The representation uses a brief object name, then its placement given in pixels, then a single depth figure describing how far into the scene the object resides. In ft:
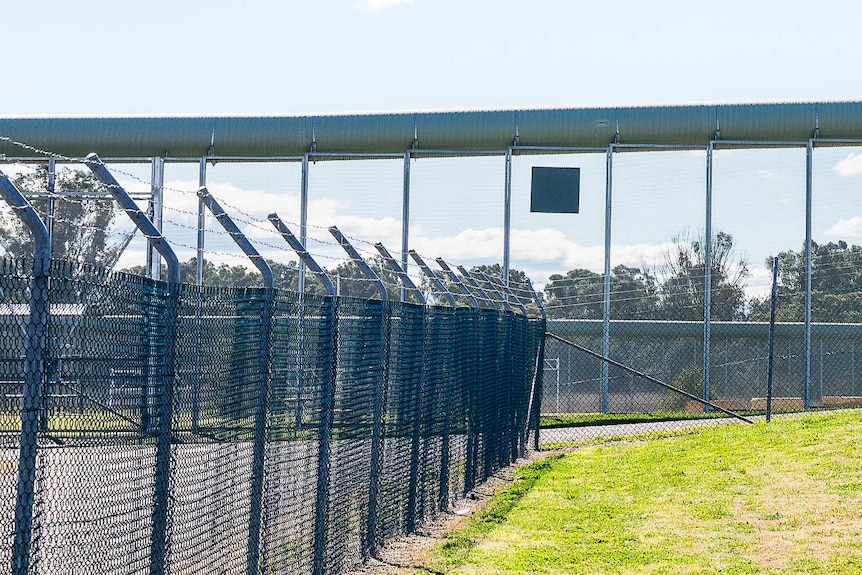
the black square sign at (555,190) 155.12
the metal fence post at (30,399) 23.93
